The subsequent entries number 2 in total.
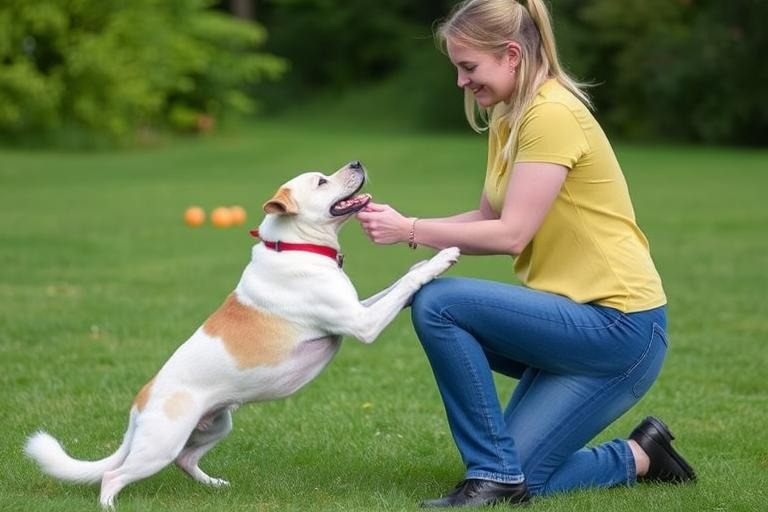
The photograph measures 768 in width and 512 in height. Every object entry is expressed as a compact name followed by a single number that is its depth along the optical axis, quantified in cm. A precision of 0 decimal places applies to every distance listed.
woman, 458
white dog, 462
